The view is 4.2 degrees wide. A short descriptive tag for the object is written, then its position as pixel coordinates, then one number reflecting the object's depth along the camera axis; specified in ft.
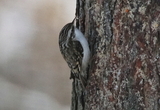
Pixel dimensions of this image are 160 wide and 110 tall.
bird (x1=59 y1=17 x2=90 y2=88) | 10.21
